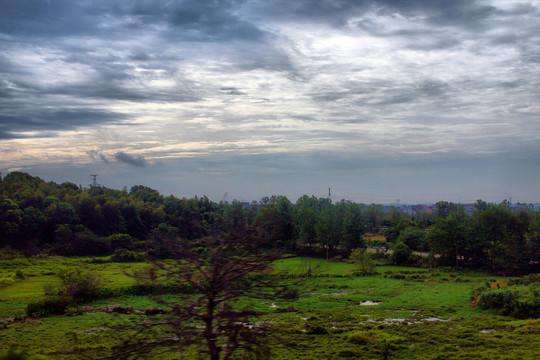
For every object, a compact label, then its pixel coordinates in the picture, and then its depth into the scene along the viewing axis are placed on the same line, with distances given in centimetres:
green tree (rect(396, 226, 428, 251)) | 5872
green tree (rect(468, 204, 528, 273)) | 4356
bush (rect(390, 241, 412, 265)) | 5328
